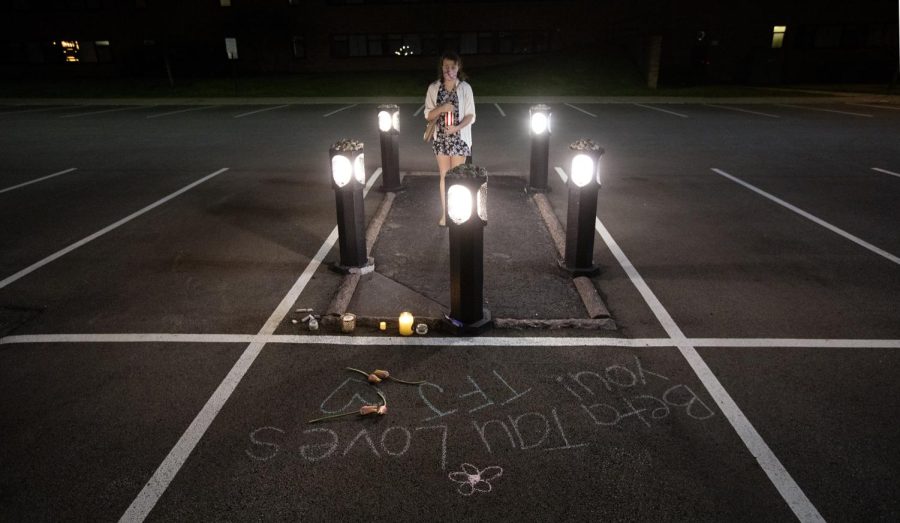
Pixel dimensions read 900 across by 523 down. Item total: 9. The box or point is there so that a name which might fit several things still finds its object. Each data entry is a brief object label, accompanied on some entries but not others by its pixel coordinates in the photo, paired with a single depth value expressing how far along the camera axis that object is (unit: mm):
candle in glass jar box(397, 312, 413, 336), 4234
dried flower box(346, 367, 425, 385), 3618
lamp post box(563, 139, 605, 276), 4879
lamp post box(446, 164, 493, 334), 3857
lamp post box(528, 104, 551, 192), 7914
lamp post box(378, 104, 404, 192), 8062
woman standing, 5852
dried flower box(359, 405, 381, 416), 3285
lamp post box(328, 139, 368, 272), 4988
